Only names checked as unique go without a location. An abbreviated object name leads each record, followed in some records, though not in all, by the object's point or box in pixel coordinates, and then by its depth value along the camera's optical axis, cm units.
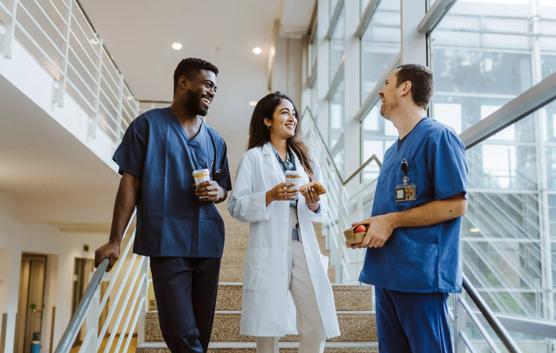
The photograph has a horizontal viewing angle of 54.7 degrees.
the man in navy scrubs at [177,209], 186
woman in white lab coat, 210
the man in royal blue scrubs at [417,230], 160
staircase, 301
